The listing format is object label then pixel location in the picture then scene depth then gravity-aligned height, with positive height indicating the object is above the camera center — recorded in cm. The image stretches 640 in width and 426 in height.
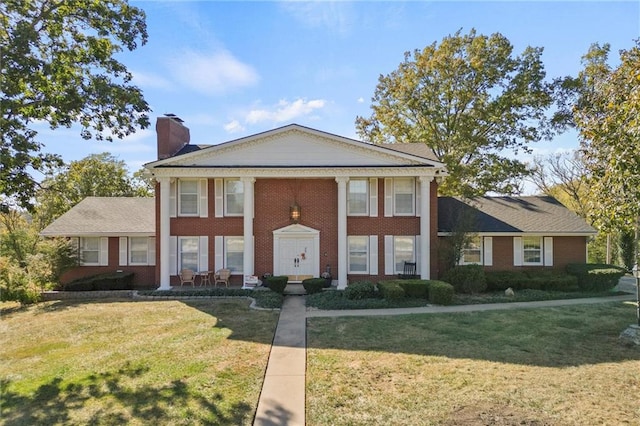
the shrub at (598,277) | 1894 -233
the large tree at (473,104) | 2928 +1002
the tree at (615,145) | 941 +223
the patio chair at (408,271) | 2002 -212
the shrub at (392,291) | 1598 -254
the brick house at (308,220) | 1942 +59
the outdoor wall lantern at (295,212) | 2030 +101
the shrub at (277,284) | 1781 -244
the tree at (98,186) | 3425 +470
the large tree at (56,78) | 1027 +434
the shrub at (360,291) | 1653 -260
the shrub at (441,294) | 1582 -261
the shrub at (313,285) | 1817 -255
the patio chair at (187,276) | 1991 -230
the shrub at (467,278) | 1827 -228
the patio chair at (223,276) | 2000 -232
